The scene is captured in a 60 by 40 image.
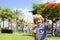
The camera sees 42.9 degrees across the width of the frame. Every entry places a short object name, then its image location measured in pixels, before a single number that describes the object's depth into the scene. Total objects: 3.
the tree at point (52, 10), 12.24
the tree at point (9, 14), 20.78
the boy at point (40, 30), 1.74
